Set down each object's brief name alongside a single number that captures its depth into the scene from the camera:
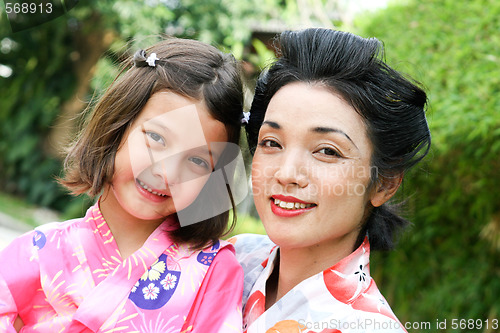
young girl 0.68
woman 0.67
